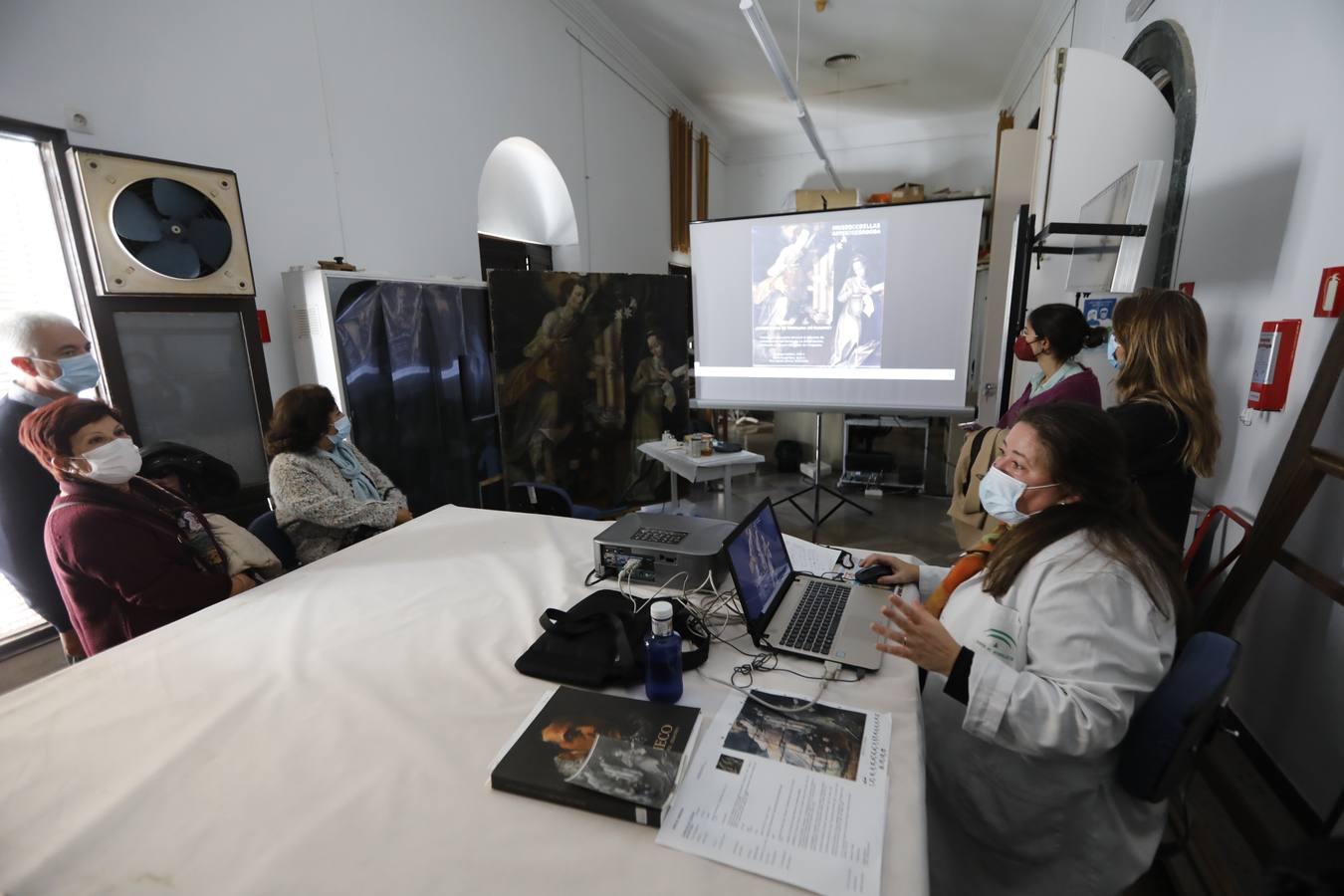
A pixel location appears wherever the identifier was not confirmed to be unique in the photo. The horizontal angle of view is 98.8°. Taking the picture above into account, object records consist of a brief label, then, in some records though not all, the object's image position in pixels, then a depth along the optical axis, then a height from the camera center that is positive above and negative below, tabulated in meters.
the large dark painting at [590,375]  3.69 -0.35
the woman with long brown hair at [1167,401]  1.65 -0.24
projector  1.44 -0.56
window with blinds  1.99 +0.33
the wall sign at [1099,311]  2.51 +0.03
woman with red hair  1.42 -0.50
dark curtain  2.82 -0.31
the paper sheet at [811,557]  1.60 -0.66
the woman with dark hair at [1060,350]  2.17 -0.13
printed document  0.74 -0.67
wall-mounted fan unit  2.03 +0.39
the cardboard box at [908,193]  6.22 +1.38
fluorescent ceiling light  3.11 +1.70
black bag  1.09 -0.64
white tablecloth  0.74 -0.68
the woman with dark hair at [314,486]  2.04 -0.55
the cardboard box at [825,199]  6.81 +1.43
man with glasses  1.69 -0.32
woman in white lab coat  0.90 -0.56
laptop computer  1.18 -0.65
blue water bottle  1.02 -0.59
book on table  0.81 -0.65
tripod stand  3.75 -1.31
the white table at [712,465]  3.54 -0.87
